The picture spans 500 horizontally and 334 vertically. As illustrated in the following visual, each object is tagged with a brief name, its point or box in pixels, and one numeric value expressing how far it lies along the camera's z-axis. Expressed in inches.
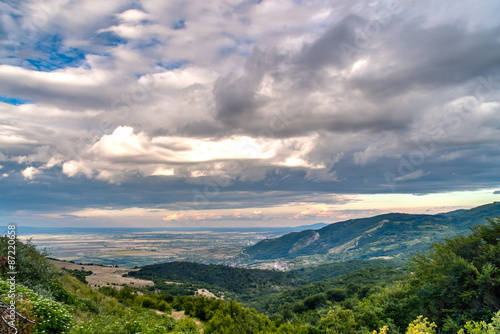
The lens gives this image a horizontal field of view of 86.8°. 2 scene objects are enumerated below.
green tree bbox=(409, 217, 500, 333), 699.4
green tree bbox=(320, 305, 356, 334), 798.5
